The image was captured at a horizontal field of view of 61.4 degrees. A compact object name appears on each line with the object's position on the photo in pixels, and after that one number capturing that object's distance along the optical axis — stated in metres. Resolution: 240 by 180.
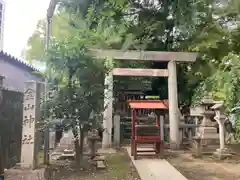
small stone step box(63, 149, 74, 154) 5.62
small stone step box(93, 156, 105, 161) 5.23
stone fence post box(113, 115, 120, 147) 8.10
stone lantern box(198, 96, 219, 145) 6.99
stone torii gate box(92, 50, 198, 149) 7.38
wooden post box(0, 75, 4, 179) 2.92
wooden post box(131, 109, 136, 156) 5.98
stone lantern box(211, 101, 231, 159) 5.96
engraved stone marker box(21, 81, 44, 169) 4.47
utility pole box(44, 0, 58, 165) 4.68
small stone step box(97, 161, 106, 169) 4.67
